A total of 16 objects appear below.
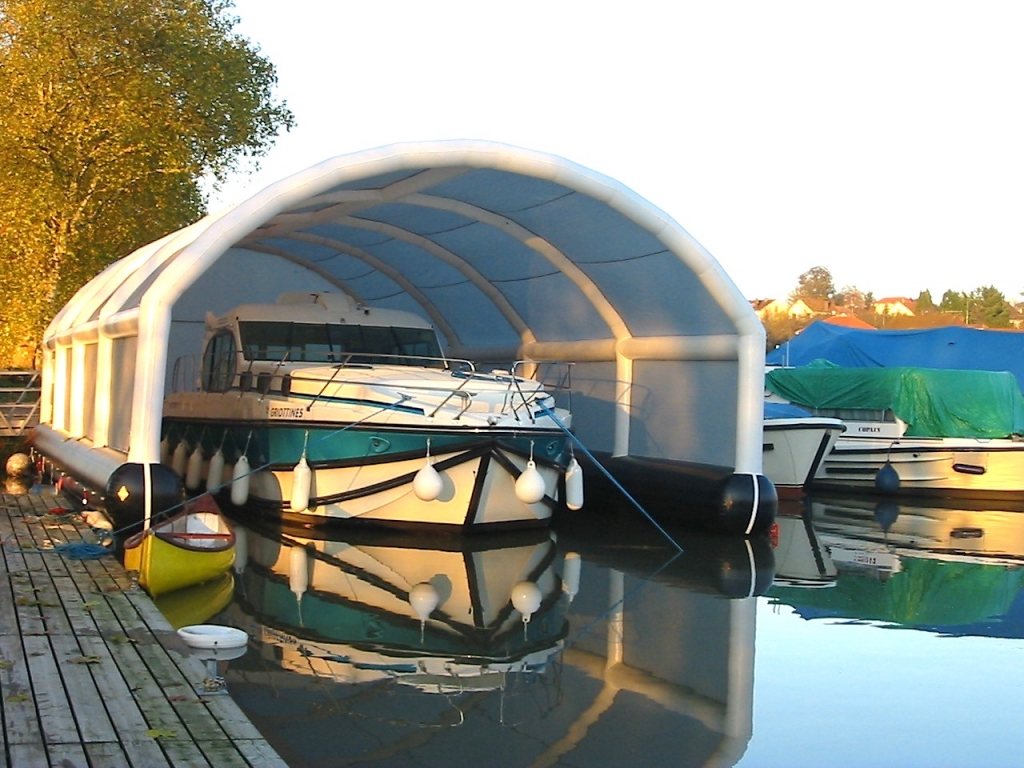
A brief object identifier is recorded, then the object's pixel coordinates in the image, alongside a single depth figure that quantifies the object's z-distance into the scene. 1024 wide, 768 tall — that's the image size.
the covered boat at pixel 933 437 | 20.59
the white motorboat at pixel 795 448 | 19.23
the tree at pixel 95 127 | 22.23
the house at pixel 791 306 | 100.53
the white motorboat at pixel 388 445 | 13.11
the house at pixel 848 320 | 65.97
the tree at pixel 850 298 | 113.06
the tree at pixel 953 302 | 80.39
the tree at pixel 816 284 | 121.56
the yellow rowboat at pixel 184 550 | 9.55
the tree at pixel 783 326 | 68.65
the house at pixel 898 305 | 103.88
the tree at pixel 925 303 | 88.57
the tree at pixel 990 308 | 68.00
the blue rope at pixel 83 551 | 10.45
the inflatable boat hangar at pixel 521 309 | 12.42
